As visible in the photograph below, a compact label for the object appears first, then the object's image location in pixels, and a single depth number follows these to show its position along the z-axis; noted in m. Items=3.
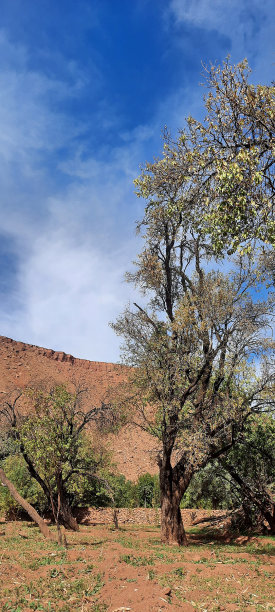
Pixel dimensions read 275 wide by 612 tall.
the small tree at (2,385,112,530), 14.89
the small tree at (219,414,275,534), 17.44
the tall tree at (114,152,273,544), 14.46
